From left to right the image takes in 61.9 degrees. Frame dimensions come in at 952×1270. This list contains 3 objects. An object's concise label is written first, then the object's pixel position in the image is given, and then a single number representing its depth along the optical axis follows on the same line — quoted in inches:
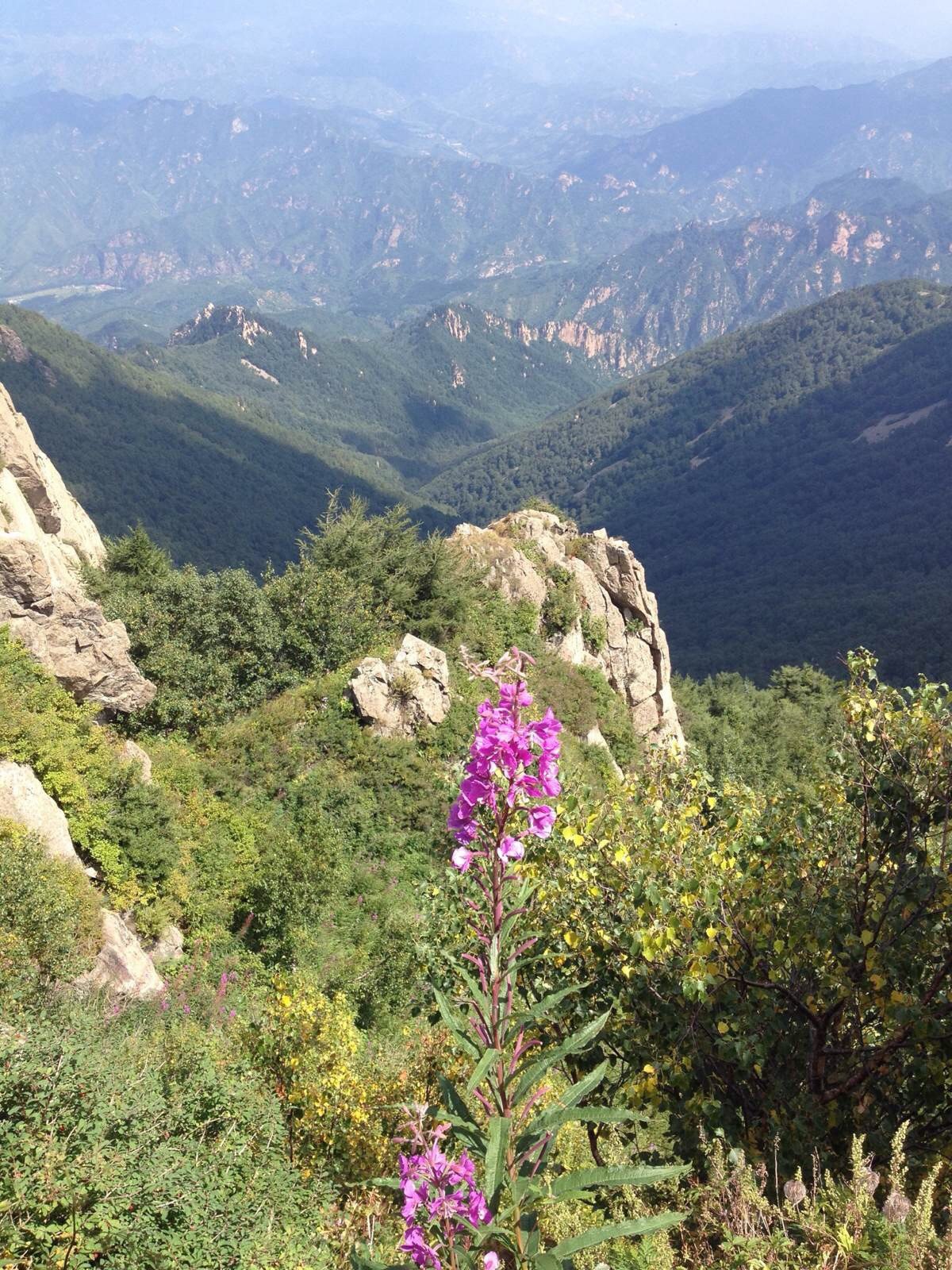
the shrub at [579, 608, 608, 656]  1306.6
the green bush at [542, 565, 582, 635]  1240.2
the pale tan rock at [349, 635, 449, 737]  897.5
